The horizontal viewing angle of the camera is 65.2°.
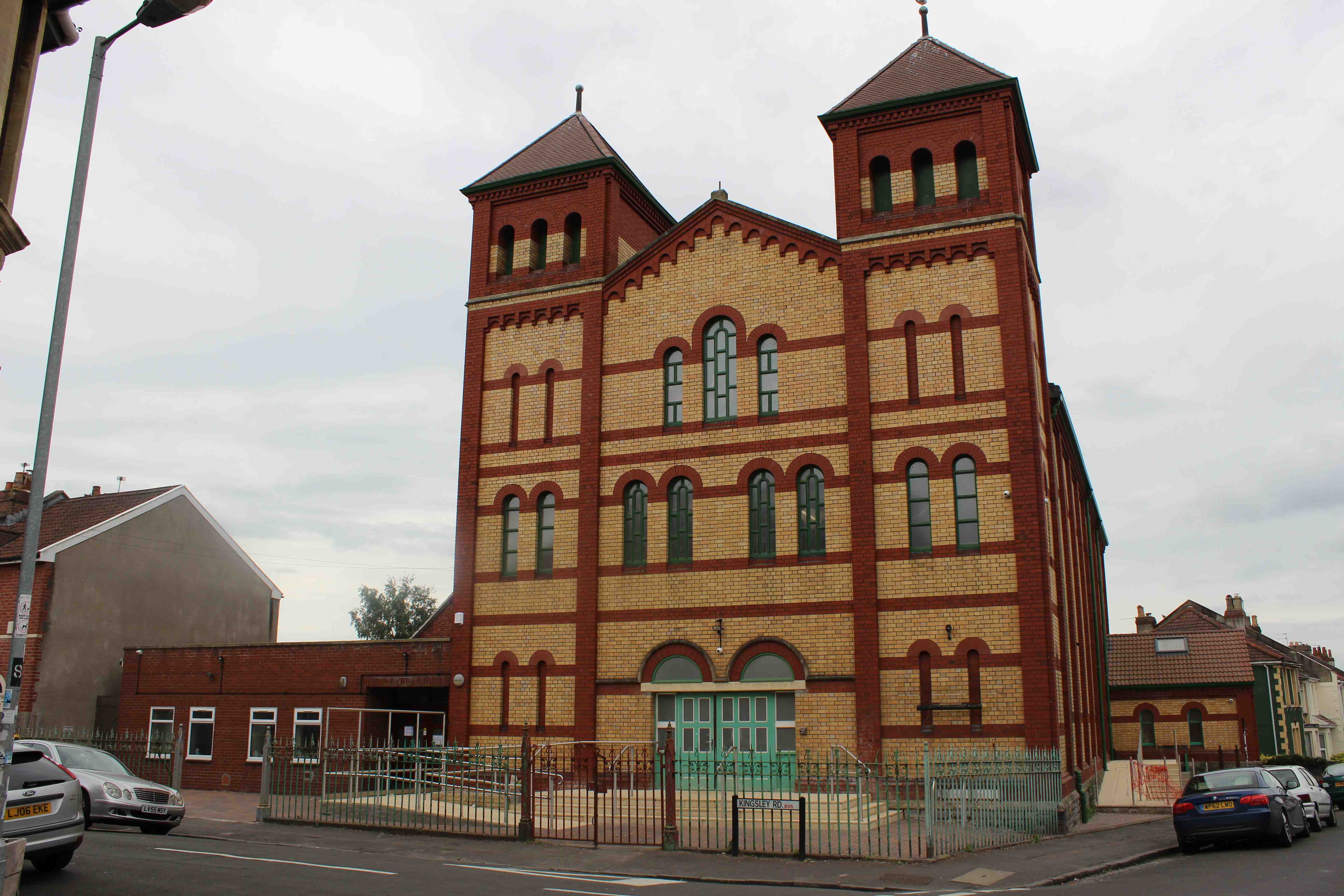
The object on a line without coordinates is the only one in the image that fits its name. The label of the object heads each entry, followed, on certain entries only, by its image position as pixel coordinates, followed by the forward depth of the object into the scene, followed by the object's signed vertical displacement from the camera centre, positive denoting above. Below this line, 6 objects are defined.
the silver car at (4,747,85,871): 11.40 -1.29
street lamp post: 8.72 +2.82
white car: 20.44 -2.00
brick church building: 21.62 +4.95
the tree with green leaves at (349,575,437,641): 64.62 +4.82
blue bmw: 16.88 -1.94
